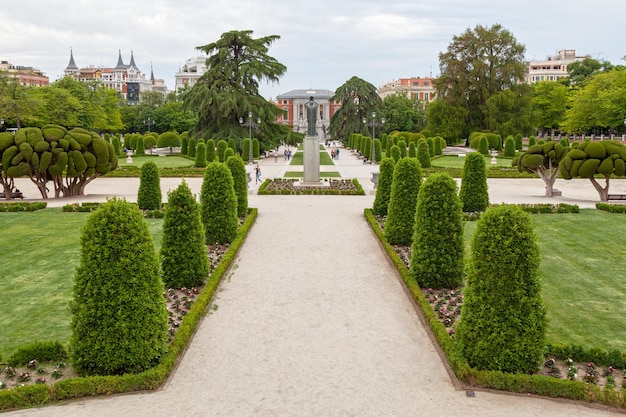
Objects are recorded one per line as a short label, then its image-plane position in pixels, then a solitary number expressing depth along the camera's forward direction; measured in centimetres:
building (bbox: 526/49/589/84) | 11406
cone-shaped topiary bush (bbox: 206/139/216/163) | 3810
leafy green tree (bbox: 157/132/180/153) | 5688
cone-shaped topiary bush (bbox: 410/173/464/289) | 1038
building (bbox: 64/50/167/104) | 14512
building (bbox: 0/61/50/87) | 11731
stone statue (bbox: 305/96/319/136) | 2670
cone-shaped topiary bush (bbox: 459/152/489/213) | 1872
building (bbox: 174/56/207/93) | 14088
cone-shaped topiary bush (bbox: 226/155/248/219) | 1783
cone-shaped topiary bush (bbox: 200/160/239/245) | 1397
